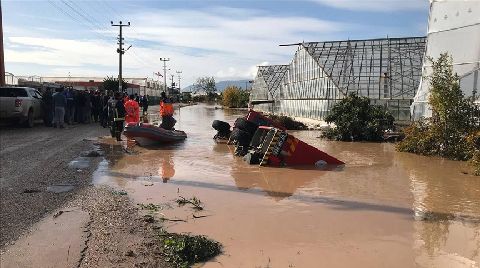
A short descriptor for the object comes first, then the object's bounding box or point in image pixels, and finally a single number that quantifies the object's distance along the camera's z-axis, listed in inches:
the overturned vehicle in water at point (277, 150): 509.7
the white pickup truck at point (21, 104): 769.6
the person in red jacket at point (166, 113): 745.6
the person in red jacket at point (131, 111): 719.1
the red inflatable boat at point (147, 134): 638.5
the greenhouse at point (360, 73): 1108.5
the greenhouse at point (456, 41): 713.6
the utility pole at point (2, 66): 1121.4
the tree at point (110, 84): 2682.1
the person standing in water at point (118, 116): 674.8
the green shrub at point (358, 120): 805.9
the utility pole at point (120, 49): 2053.6
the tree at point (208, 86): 4580.0
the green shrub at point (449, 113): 584.1
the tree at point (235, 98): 2908.5
